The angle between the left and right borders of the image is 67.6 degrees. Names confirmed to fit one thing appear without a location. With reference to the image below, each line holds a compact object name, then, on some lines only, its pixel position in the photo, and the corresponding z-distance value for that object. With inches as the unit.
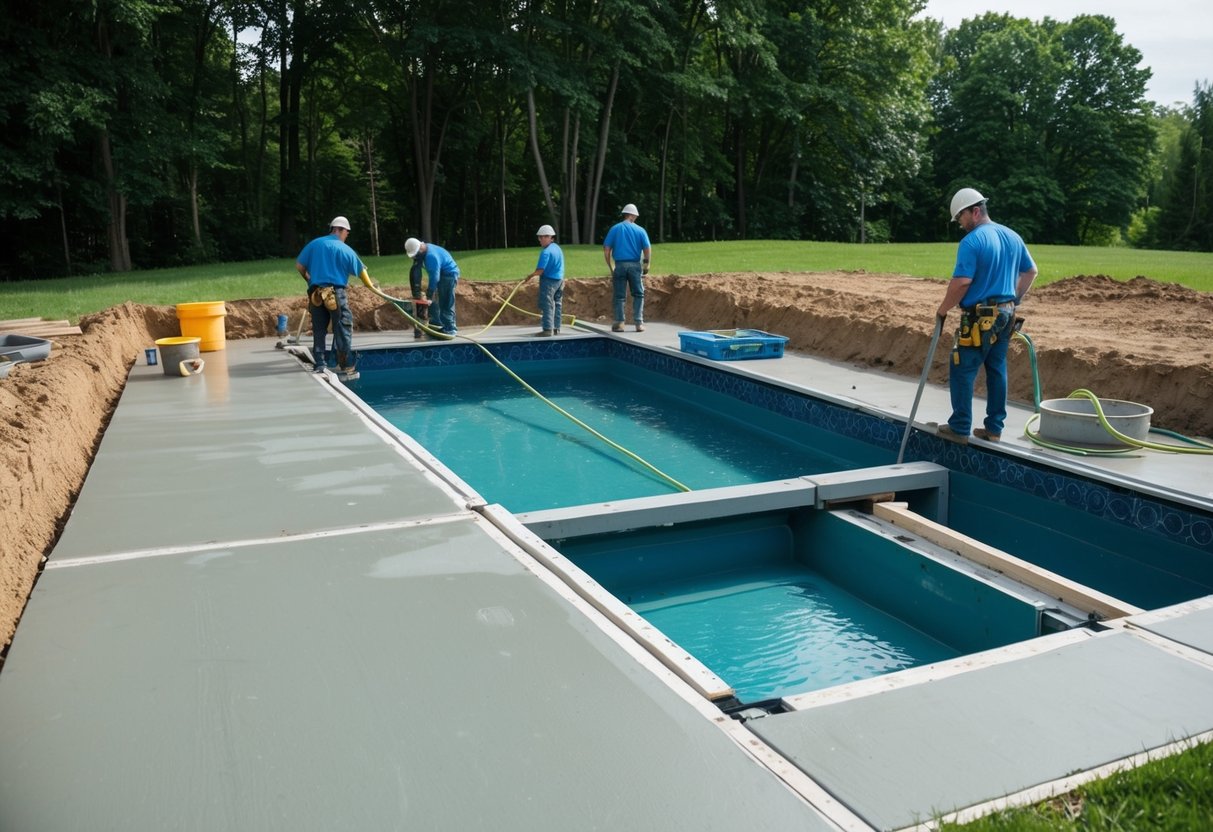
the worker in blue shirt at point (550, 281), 443.5
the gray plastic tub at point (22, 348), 314.5
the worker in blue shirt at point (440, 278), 436.5
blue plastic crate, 379.2
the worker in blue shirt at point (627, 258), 441.4
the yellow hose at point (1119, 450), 218.7
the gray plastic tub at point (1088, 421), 225.9
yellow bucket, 403.9
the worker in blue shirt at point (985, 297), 222.8
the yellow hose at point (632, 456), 278.8
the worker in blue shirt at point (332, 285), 350.9
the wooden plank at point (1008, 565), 154.4
